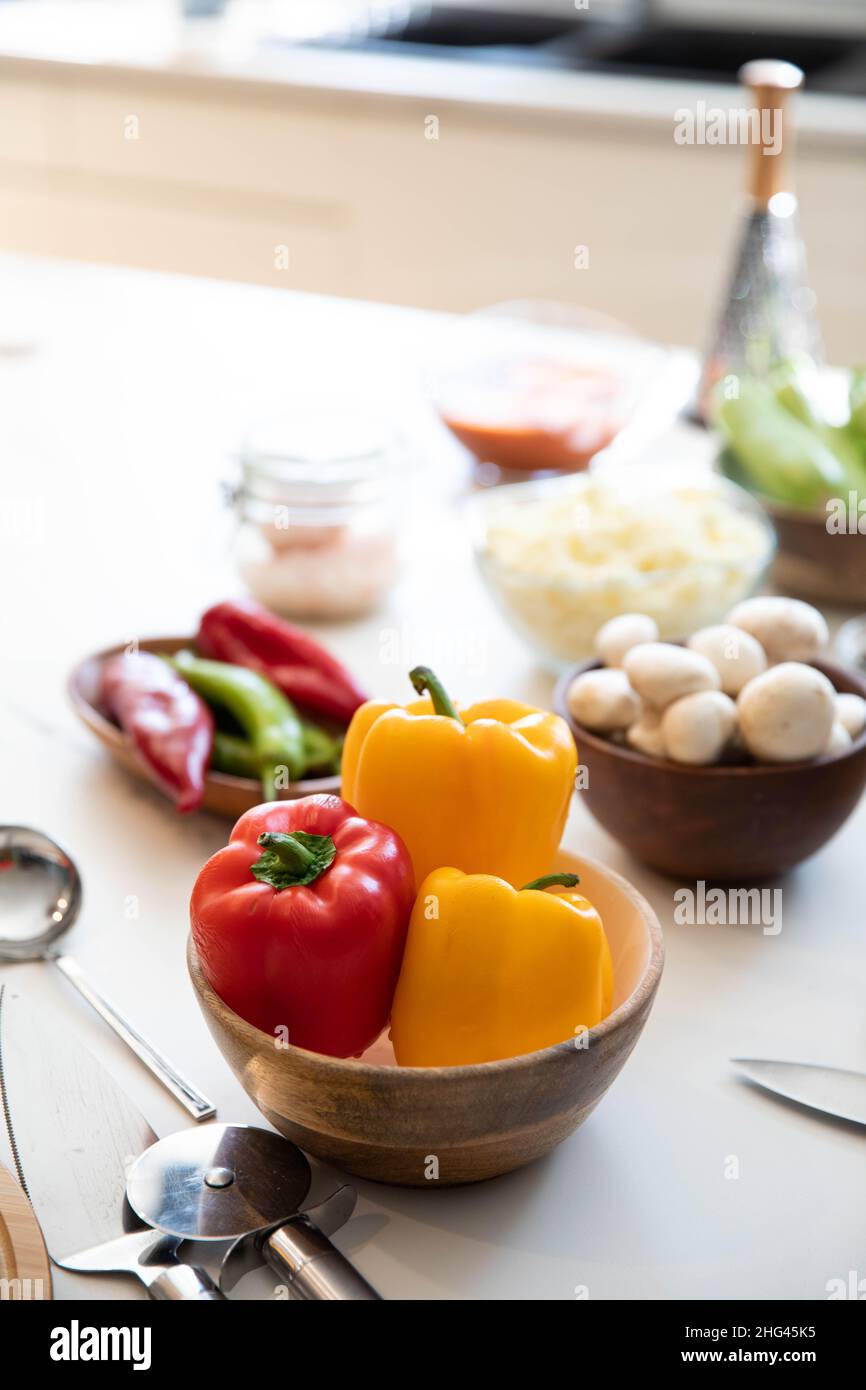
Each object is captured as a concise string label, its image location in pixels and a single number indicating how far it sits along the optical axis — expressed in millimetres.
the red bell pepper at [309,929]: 671
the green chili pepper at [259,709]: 1026
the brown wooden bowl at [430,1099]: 643
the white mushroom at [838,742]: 912
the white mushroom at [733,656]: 932
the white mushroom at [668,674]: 903
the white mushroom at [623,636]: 984
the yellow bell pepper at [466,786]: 755
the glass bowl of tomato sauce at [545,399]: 1560
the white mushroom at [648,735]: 927
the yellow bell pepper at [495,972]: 680
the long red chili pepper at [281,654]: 1109
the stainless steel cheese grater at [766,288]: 1656
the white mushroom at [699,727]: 895
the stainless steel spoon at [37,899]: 898
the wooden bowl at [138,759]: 1007
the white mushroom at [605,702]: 946
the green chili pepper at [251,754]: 1045
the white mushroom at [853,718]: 941
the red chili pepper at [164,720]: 1015
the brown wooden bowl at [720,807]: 903
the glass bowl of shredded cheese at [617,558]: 1172
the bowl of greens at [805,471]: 1298
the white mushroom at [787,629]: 973
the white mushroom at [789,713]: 884
